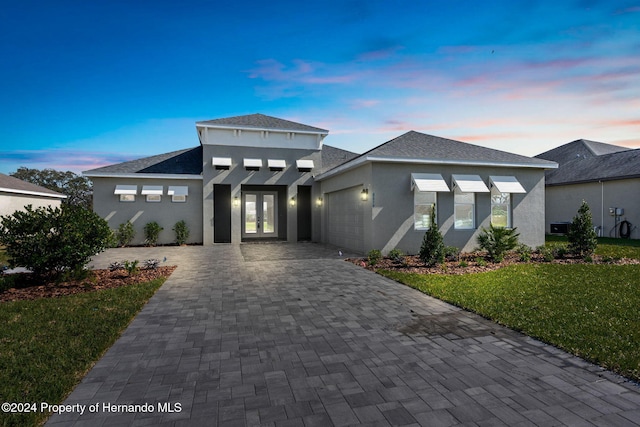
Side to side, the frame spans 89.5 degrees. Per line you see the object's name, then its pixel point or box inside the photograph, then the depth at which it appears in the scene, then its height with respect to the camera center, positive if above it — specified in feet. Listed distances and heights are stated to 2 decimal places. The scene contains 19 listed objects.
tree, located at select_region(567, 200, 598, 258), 39.24 -2.89
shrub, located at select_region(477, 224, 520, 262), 38.04 -3.63
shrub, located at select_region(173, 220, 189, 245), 58.85 -3.33
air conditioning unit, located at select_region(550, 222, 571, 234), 72.23 -3.46
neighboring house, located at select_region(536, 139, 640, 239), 63.93 +4.54
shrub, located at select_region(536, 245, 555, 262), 38.28 -5.08
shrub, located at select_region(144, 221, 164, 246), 57.62 -3.58
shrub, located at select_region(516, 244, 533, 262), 38.45 -5.10
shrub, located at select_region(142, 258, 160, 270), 34.04 -5.54
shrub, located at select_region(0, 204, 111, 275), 26.07 -2.16
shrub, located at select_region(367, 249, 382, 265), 36.38 -5.11
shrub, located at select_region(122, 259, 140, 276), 30.81 -5.32
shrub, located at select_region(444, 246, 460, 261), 38.62 -5.07
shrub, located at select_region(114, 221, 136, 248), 56.29 -3.60
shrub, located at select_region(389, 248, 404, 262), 37.01 -5.12
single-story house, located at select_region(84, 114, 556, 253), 42.65 +3.78
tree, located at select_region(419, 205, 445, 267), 34.32 -3.91
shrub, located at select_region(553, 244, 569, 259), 40.22 -5.04
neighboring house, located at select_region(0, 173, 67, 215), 65.26 +4.15
